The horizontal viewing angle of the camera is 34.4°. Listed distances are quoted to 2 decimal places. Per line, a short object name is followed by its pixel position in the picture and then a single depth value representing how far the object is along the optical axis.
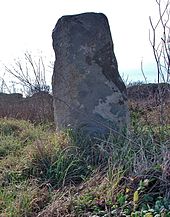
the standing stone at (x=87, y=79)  3.48
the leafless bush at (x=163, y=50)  3.10
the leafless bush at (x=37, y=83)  5.93
